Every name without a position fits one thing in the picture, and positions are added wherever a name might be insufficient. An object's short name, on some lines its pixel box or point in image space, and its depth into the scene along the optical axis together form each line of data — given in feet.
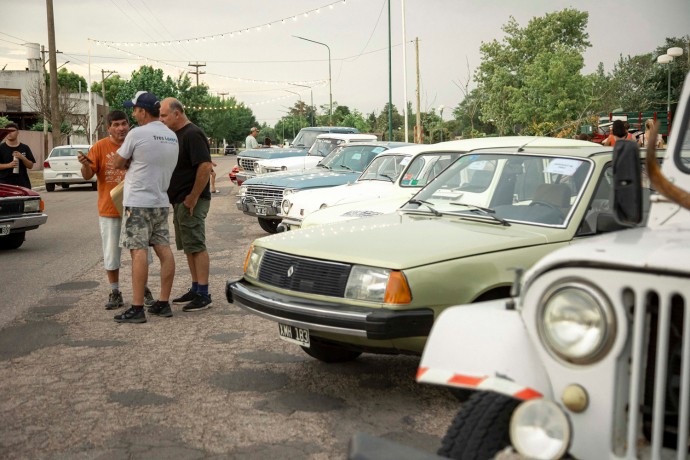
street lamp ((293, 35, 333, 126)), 180.66
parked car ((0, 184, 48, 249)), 40.57
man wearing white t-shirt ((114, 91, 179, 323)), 24.63
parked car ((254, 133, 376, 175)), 60.95
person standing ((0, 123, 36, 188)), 43.57
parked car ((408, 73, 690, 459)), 8.23
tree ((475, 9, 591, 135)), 175.83
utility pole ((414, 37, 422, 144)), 111.07
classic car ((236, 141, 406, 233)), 46.09
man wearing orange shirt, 26.76
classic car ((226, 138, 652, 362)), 16.26
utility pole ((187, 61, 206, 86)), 332.80
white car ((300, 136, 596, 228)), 29.40
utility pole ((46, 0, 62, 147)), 119.24
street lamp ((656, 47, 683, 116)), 89.10
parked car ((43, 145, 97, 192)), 92.22
